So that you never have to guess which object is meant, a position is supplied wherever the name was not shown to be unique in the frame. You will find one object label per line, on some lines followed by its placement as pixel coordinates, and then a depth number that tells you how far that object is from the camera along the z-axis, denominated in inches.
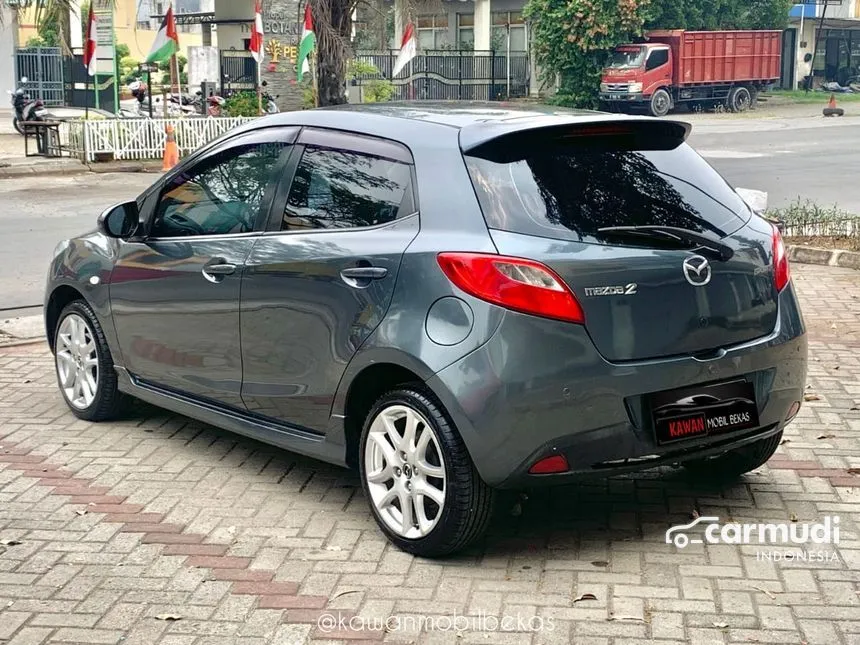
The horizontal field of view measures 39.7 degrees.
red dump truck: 1560.0
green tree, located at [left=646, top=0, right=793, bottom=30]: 1694.1
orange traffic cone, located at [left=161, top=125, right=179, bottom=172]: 861.2
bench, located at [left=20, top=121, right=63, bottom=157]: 938.7
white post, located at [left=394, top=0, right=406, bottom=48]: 766.6
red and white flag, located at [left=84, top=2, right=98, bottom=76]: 914.5
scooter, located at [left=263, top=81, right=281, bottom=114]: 1083.9
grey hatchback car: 164.4
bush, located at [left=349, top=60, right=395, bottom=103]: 1304.1
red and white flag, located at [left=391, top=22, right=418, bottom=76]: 920.8
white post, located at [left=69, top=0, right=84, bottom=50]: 1681.8
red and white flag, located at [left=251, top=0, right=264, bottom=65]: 966.4
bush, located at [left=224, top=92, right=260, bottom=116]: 1031.6
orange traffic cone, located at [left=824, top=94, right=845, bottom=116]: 1469.0
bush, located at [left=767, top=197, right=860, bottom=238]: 465.4
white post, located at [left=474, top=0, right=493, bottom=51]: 1850.4
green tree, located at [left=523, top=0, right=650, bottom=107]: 1601.9
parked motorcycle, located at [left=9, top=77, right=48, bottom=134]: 995.9
